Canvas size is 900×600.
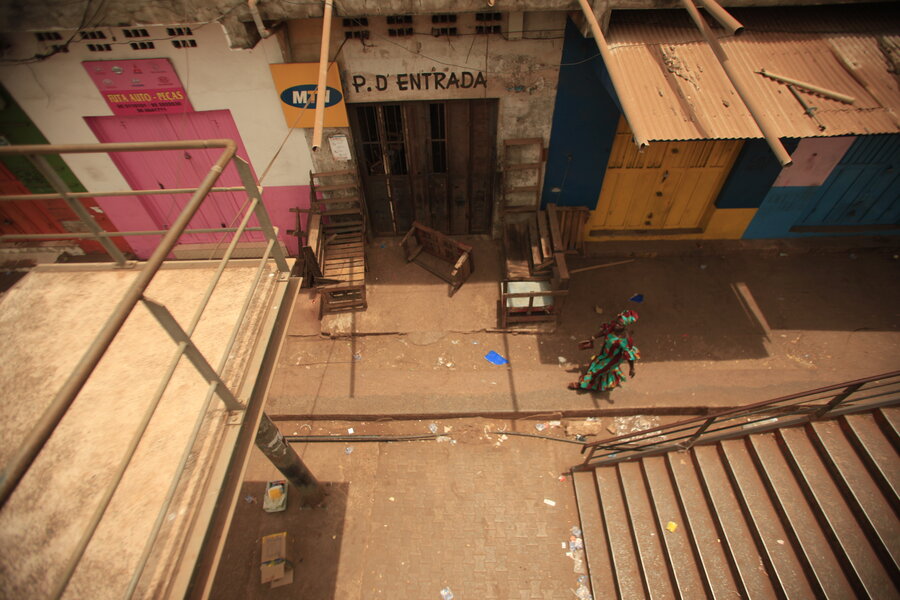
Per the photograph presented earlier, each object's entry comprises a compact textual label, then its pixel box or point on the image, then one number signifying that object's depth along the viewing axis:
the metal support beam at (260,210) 3.11
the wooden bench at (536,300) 7.24
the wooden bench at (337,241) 7.89
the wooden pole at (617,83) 4.84
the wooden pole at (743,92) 4.34
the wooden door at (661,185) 7.89
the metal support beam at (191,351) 2.27
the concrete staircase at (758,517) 4.24
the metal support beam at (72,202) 2.77
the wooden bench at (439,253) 8.14
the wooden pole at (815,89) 5.47
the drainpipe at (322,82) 4.72
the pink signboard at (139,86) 6.59
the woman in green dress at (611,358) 5.83
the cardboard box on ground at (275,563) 5.13
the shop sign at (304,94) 6.69
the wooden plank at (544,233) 7.82
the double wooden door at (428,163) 7.51
